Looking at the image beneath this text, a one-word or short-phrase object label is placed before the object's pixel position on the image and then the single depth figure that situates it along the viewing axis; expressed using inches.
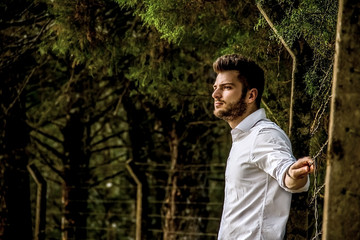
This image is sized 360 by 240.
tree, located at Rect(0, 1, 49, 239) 417.1
